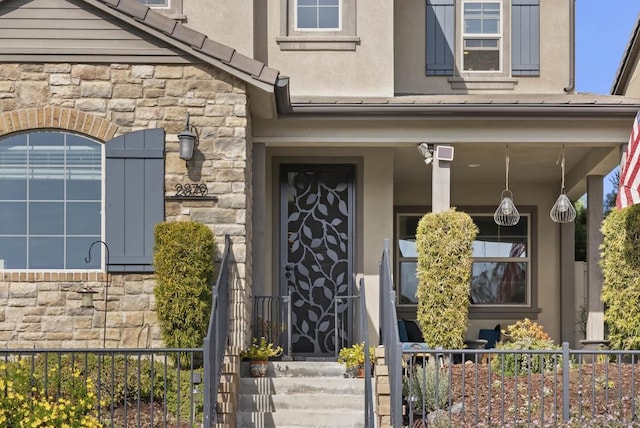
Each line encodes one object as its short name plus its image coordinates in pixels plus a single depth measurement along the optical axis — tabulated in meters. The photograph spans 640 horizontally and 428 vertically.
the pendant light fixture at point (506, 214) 12.95
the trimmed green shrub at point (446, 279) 10.82
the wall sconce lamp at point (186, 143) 10.20
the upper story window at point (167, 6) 12.71
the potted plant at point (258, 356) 10.41
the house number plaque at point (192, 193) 10.34
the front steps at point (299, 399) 9.67
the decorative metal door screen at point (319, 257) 12.61
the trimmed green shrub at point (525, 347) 10.52
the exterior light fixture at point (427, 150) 11.68
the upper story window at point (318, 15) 12.77
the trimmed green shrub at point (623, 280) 11.13
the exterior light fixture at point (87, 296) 10.12
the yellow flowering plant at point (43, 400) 8.13
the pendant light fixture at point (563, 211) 13.01
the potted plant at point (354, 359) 10.51
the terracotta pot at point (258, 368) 10.40
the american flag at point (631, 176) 10.80
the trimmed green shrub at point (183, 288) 9.68
